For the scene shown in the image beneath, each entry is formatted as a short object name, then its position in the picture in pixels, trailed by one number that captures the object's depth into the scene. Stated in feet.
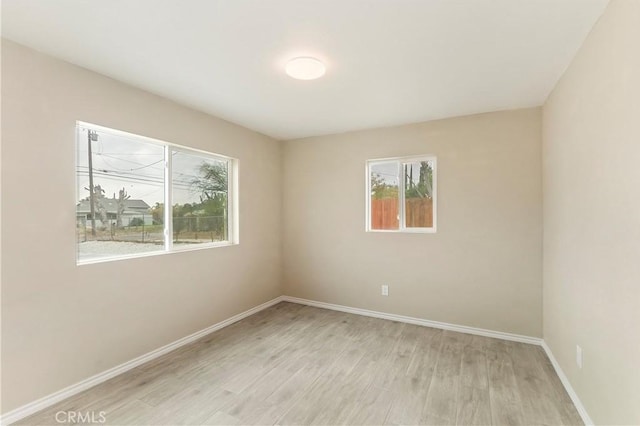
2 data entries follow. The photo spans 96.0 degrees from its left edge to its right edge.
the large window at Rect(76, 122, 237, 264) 7.68
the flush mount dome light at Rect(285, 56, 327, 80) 6.82
